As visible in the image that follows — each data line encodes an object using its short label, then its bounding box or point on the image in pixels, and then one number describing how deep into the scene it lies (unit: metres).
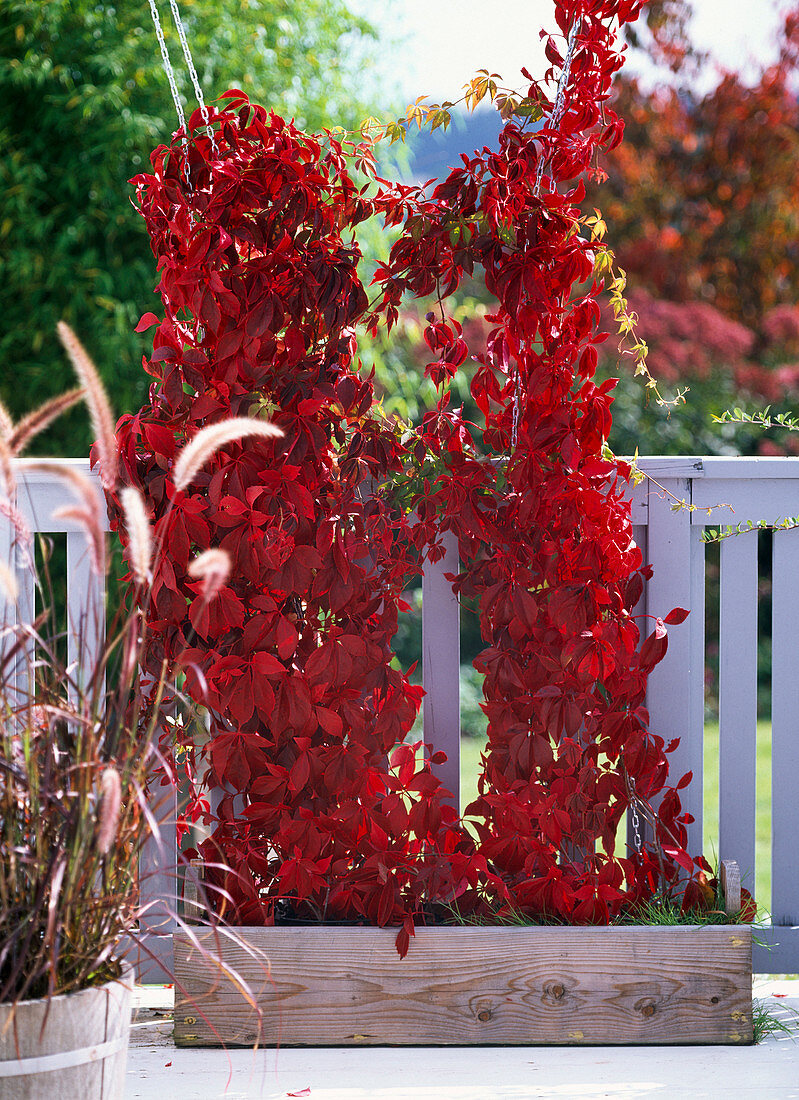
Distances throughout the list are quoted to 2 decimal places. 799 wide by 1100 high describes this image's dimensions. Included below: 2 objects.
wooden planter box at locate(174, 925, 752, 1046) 5.22
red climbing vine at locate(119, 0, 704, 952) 5.17
